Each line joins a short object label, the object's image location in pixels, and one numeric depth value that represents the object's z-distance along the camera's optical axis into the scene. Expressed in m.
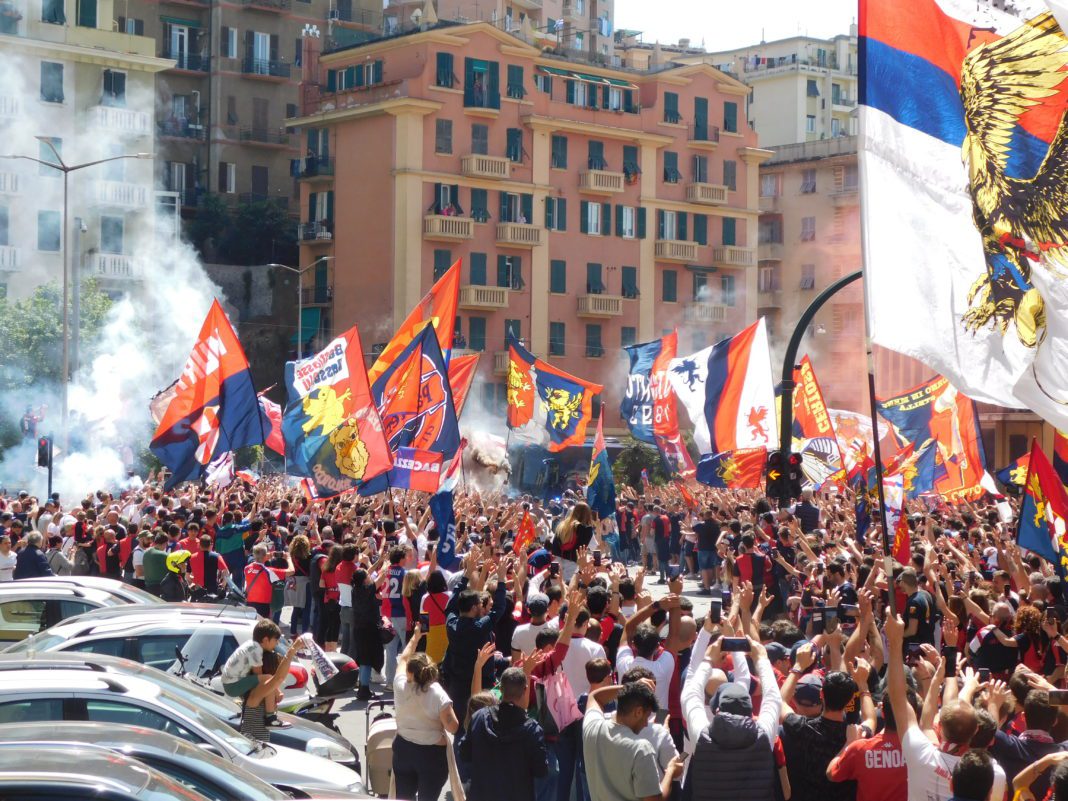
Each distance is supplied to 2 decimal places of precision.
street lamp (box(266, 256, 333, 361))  54.23
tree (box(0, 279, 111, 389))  48.12
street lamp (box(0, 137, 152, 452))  37.62
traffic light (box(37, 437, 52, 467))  32.84
